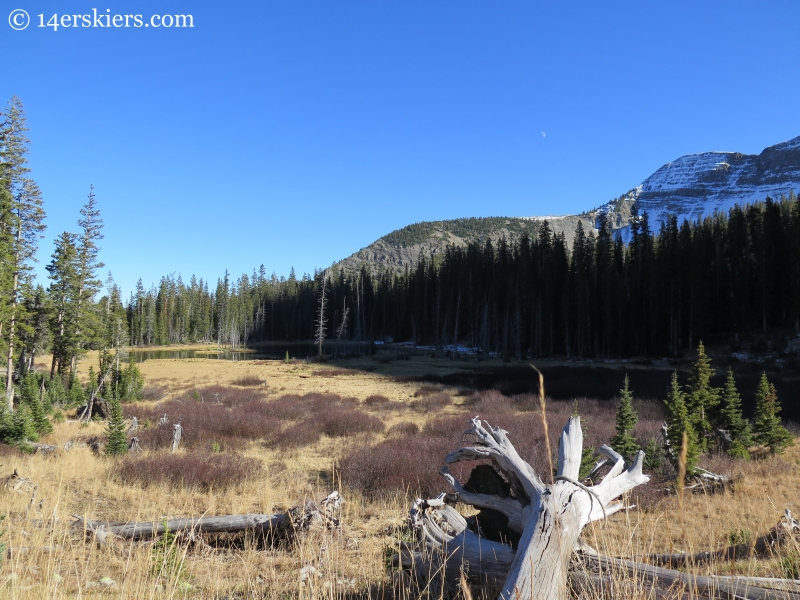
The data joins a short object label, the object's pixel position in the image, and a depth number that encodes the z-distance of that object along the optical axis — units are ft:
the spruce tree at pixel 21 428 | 35.58
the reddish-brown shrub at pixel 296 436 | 43.01
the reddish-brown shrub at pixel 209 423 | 42.22
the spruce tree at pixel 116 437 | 34.65
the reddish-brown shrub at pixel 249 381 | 97.40
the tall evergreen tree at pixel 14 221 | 53.72
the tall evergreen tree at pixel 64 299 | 78.79
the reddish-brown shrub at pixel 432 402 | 65.94
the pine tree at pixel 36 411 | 41.81
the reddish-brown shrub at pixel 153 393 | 77.41
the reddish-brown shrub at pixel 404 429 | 47.80
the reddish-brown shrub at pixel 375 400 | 70.74
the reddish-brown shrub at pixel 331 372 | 117.70
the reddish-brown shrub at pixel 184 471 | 28.17
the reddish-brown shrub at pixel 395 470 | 27.94
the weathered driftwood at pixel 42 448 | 35.35
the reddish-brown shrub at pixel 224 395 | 72.84
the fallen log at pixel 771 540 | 14.83
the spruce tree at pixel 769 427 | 32.65
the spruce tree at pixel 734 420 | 33.99
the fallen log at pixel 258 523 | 17.12
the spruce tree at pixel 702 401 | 32.94
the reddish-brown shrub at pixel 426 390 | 79.29
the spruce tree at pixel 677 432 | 26.16
